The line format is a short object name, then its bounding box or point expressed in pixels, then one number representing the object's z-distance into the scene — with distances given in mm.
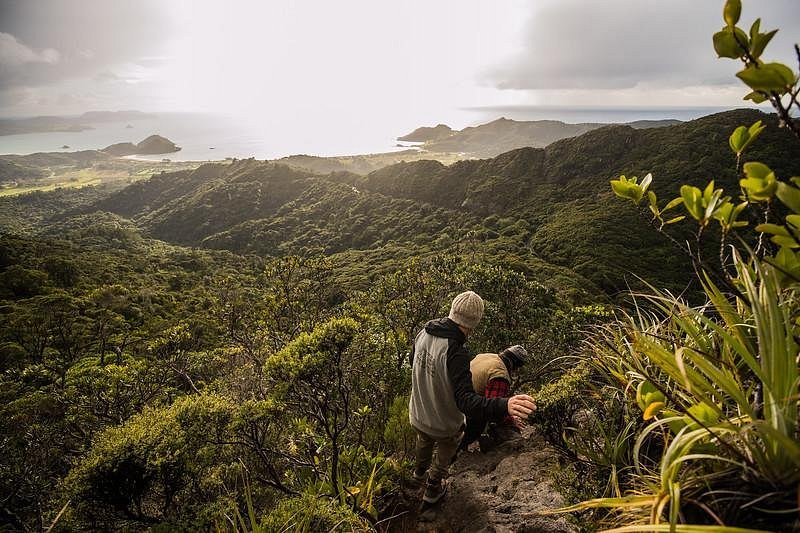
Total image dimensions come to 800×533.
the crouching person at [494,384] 3434
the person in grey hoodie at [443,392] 2541
